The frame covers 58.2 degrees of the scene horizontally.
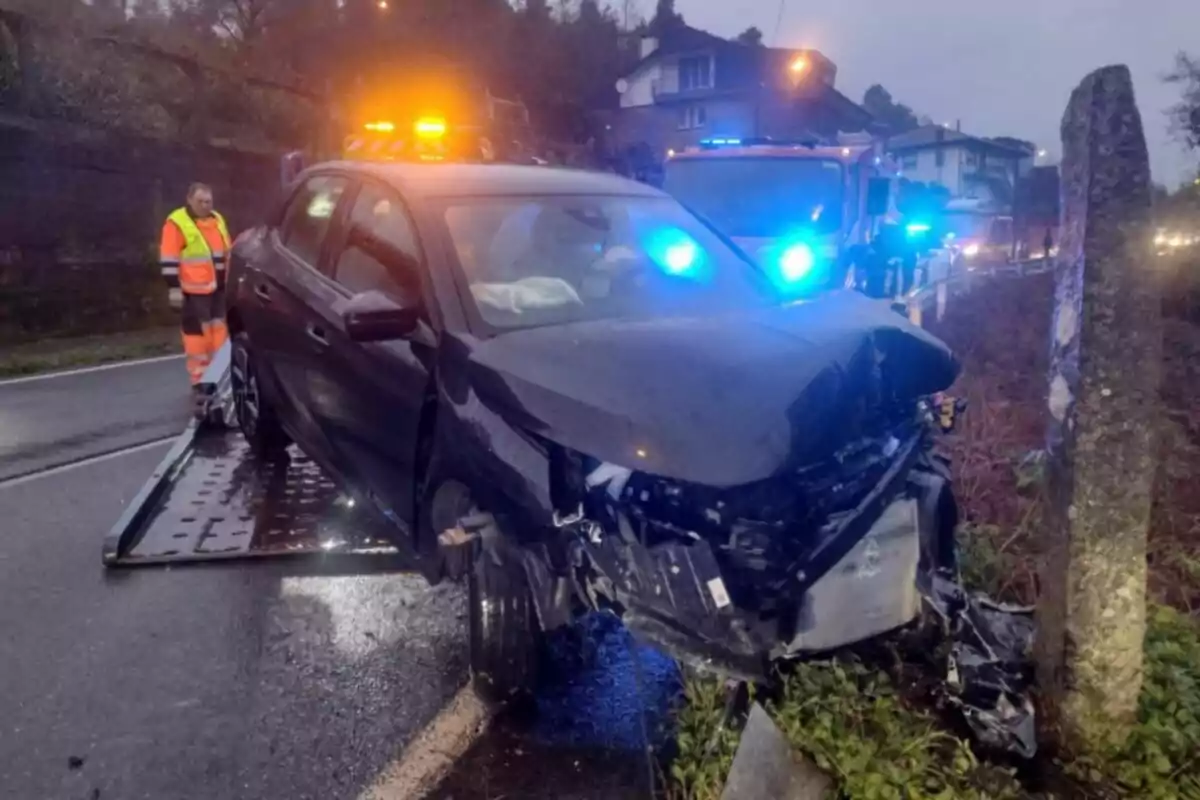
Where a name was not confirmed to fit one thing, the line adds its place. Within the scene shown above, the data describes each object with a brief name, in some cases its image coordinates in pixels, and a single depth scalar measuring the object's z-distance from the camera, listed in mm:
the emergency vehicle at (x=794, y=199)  9891
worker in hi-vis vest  8445
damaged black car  3156
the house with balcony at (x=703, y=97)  34750
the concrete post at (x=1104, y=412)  3055
